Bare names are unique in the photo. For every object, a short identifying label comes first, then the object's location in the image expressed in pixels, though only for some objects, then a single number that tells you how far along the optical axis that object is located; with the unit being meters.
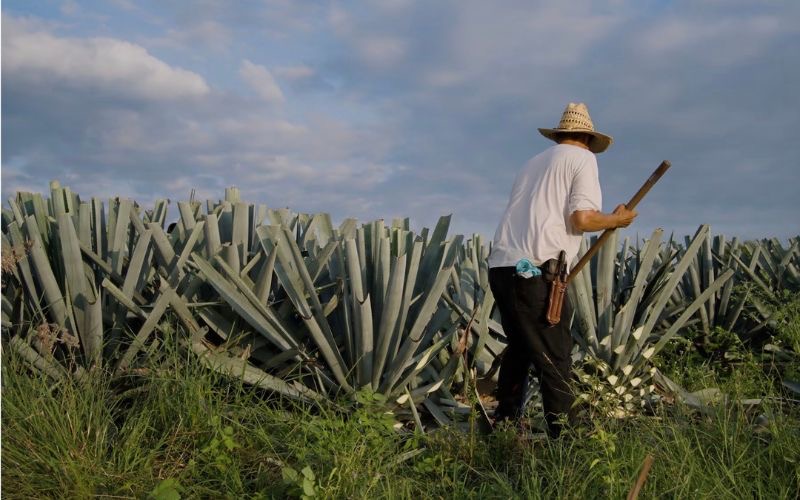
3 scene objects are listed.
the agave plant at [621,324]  4.69
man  4.29
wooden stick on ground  2.26
